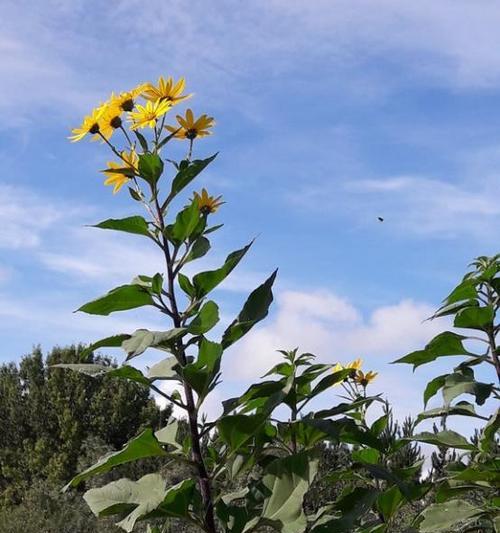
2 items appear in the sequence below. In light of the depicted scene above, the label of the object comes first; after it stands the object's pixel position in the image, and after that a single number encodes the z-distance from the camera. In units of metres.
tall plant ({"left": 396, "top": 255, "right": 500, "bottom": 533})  2.53
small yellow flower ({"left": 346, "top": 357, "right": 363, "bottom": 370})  3.75
